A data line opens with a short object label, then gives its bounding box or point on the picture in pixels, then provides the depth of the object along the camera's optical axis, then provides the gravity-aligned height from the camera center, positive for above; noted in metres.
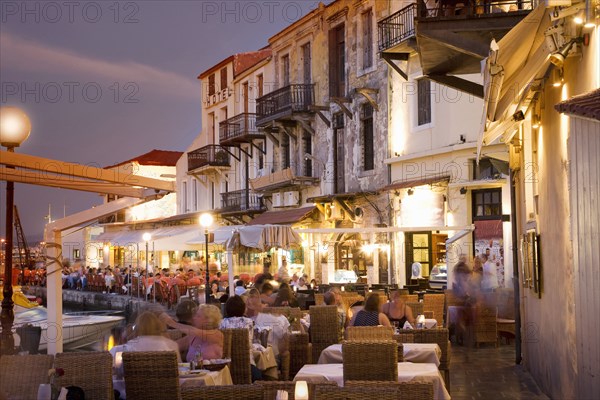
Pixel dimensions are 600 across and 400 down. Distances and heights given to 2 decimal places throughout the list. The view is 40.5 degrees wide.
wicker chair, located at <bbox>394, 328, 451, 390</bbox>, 9.80 -1.00
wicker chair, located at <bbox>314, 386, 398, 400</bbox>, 4.92 -0.84
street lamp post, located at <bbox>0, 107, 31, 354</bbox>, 8.05 +0.67
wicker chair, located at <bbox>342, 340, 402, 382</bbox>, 7.34 -0.95
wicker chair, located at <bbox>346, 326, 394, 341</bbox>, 8.98 -0.86
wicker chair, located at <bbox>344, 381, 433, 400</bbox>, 5.68 -0.95
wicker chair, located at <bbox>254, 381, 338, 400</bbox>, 6.07 -0.99
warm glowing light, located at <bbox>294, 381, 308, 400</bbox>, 5.04 -0.84
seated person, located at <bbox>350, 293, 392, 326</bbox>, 10.77 -0.80
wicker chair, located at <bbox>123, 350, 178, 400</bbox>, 6.85 -0.98
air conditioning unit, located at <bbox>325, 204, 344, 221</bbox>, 27.86 +1.50
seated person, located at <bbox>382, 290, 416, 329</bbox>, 12.34 -0.87
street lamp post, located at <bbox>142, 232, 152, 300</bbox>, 27.66 +0.74
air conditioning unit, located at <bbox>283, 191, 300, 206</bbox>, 31.17 +2.24
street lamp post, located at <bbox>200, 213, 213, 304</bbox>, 18.77 +0.83
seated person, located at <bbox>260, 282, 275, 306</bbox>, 14.60 -0.68
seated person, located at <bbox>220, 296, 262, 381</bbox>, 9.69 -0.76
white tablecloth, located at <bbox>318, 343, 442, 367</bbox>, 9.23 -1.13
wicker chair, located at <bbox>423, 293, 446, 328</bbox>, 15.93 -0.97
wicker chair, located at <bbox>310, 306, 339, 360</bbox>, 11.87 -1.04
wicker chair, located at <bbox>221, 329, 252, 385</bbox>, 9.31 -1.14
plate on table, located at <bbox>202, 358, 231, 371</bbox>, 8.20 -1.08
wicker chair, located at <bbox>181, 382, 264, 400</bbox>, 5.43 -0.91
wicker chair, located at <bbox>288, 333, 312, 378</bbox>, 11.47 -1.33
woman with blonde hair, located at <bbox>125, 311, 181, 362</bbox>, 7.97 -0.77
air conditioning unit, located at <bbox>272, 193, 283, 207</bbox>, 32.56 +2.31
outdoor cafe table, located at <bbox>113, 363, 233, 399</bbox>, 7.32 -1.11
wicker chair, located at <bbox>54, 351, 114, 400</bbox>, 6.55 -0.91
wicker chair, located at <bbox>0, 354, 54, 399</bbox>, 6.63 -0.94
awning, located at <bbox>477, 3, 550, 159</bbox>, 7.71 +1.89
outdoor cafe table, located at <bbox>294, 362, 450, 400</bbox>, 7.63 -1.14
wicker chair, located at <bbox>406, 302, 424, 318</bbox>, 12.96 -0.85
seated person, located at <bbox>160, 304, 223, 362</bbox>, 8.85 -0.86
